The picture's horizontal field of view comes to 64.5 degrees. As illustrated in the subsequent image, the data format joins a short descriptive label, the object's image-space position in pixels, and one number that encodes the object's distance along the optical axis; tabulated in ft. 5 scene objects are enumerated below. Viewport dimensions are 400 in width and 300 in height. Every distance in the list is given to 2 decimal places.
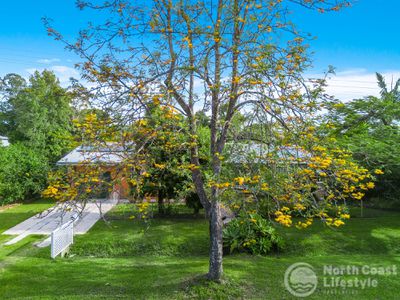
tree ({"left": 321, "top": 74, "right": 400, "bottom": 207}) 28.80
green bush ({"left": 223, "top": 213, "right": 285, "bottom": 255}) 26.74
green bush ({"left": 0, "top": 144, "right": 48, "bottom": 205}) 48.91
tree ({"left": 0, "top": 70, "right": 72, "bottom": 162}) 64.43
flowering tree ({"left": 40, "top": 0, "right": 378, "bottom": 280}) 14.39
